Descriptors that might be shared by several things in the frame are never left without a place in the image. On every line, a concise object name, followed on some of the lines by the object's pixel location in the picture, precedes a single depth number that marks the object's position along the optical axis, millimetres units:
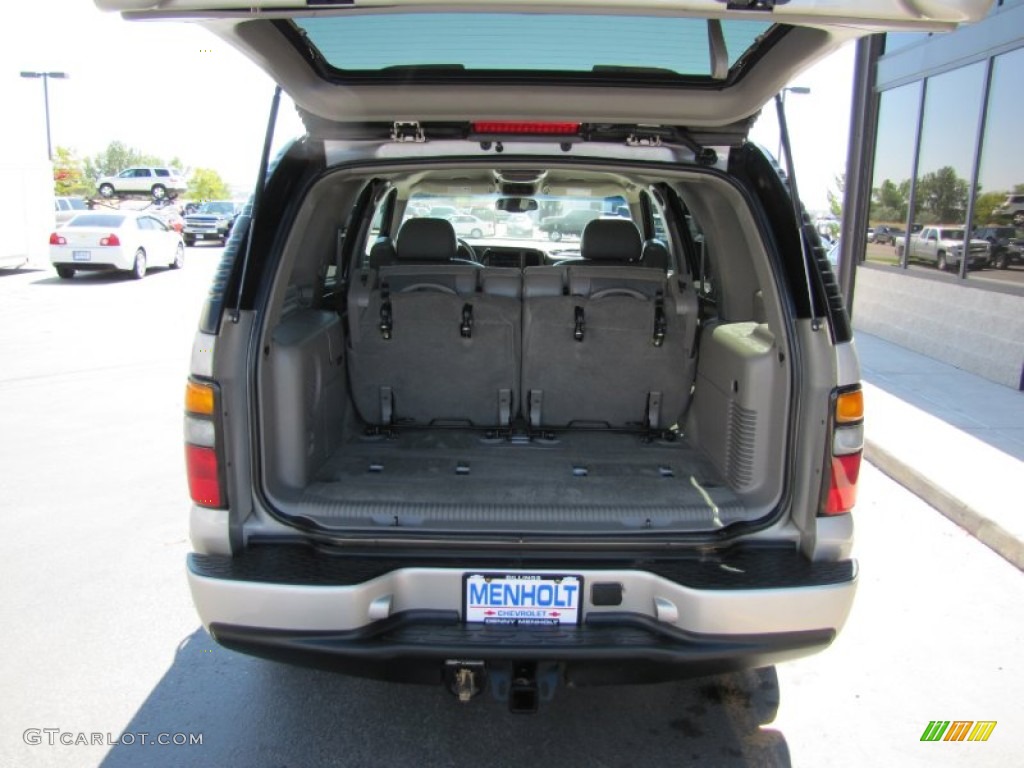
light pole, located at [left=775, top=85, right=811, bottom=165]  13728
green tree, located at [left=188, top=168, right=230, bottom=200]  58406
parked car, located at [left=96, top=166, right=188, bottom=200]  41375
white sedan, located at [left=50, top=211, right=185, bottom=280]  16391
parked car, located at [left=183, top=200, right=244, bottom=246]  29016
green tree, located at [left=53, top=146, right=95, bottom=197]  49750
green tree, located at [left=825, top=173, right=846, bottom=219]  34225
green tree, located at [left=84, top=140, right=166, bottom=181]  63938
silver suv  2197
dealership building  7512
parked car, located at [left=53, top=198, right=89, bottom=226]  28081
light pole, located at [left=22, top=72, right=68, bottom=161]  33372
